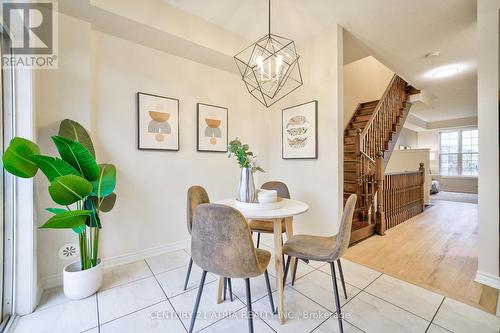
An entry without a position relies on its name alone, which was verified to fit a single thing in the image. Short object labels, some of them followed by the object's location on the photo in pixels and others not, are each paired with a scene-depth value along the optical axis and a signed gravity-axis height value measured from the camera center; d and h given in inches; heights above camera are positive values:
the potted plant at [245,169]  71.6 -1.2
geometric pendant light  74.3 +36.1
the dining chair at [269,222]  85.4 -24.5
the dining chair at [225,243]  47.4 -18.0
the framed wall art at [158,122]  97.4 +21.3
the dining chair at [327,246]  57.1 -25.1
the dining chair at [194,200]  75.5 -13.1
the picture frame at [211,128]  115.0 +21.4
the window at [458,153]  316.2 +17.1
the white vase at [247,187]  73.0 -7.4
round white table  59.8 -16.3
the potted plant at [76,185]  58.2 -5.6
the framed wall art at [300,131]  108.3 +18.6
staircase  132.3 +8.6
